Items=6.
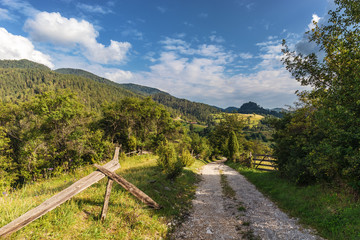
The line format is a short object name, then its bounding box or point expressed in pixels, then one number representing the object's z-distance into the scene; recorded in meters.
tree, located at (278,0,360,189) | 5.97
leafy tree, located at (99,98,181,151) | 30.22
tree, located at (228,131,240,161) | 35.38
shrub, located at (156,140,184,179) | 11.88
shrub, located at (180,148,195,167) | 17.98
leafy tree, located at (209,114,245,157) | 51.75
